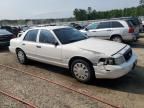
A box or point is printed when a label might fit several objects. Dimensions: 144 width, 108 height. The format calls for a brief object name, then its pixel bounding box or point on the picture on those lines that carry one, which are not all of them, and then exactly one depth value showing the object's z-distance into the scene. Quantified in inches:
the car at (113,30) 250.9
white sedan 119.1
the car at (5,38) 258.3
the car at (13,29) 479.0
